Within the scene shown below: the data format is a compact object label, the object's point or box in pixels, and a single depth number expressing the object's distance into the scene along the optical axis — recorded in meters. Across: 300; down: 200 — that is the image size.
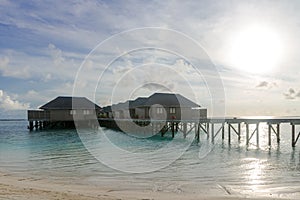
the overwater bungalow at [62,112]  33.53
